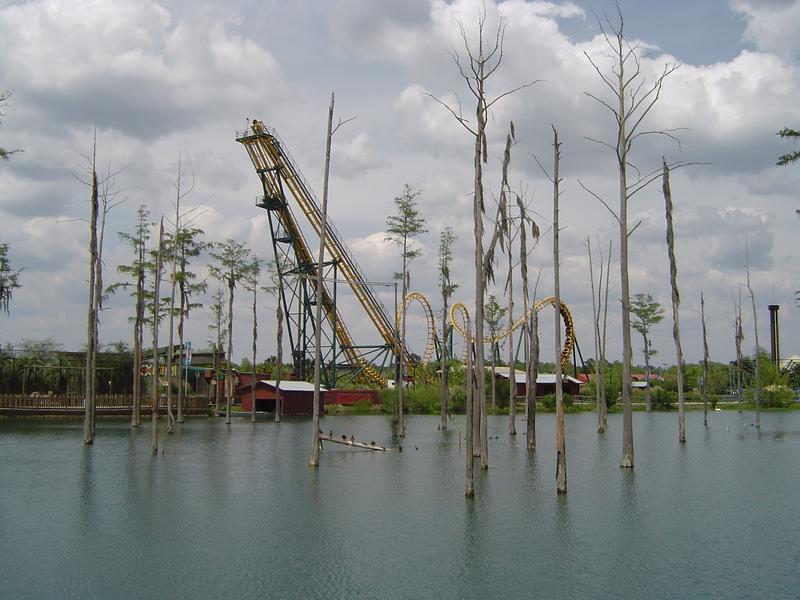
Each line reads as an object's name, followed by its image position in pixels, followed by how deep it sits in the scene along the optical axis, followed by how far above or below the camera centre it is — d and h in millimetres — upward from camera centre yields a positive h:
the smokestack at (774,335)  88250 +3835
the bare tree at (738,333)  48188 +2218
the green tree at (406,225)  39469 +7215
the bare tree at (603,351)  41162 +1130
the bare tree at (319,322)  23766 +1595
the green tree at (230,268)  48312 +6440
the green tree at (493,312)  64562 +4842
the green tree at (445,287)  38438 +4330
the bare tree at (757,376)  43516 -352
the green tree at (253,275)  48891 +6088
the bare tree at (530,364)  30547 +337
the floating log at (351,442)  27597 -2378
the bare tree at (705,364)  43531 +350
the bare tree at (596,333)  43844 +2096
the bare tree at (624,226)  22047 +3981
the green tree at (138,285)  43156 +4884
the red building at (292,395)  56809 -1485
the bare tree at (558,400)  18781 -671
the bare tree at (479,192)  18547 +4283
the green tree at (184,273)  44562 +5683
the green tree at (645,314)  69312 +4894
